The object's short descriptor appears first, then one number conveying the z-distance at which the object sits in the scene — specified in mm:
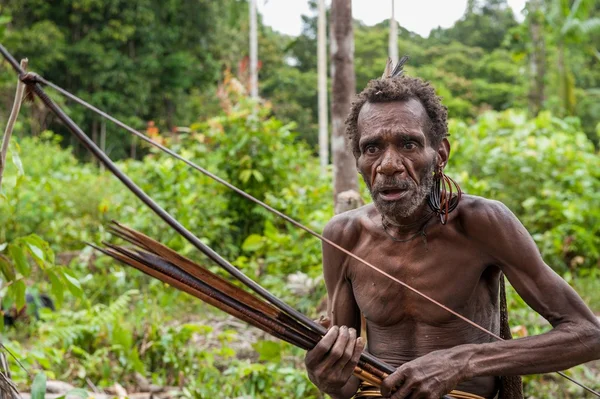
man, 2162
